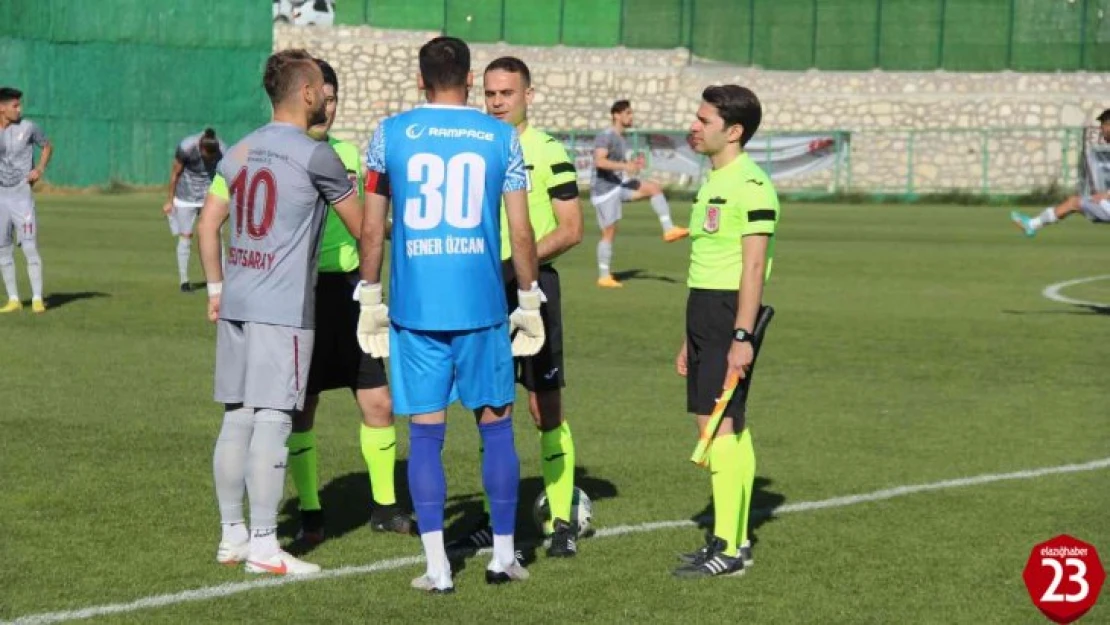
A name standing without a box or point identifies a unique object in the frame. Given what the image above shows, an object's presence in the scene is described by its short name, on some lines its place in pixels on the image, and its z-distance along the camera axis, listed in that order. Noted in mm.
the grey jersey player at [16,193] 36812
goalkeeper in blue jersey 14117
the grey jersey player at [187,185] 42219
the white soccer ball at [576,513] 16766
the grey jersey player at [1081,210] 38656
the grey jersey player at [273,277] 15000
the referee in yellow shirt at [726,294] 15258
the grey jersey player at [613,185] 45531
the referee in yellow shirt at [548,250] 16141
